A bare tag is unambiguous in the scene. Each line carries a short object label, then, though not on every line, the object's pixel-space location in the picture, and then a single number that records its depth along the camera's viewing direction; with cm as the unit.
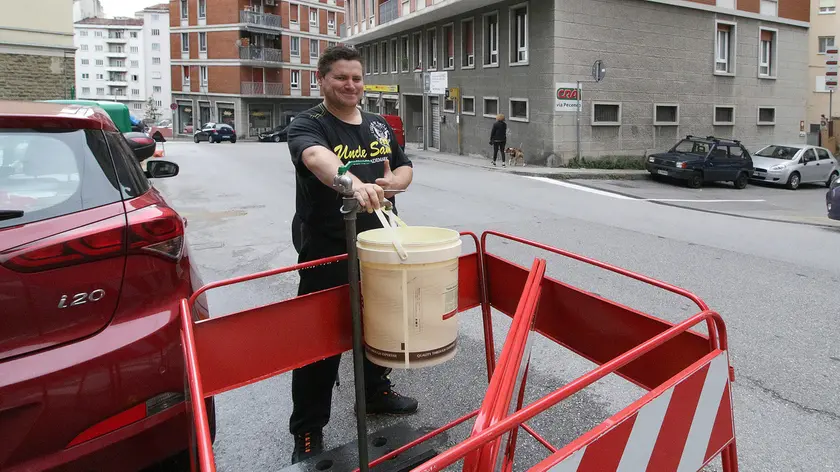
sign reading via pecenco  2202
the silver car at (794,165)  2133
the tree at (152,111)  10075
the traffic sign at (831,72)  2202
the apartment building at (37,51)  2545
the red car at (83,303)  209
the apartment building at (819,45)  4388
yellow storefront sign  3512
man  295
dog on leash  2291
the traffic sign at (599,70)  2097
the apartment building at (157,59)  10556
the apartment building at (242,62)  6009
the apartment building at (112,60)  11062
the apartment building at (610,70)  2270
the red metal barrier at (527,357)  173
